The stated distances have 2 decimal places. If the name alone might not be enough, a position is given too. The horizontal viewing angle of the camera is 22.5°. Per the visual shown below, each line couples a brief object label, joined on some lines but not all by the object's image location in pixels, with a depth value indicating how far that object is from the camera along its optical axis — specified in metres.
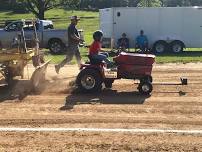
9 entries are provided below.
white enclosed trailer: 28.61
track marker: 9.19
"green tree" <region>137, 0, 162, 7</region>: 86.79
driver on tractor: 13.05
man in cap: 15.47
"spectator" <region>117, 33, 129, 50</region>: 28.24
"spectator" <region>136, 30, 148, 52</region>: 27.97
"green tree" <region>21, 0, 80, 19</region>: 65.38
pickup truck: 28.39
